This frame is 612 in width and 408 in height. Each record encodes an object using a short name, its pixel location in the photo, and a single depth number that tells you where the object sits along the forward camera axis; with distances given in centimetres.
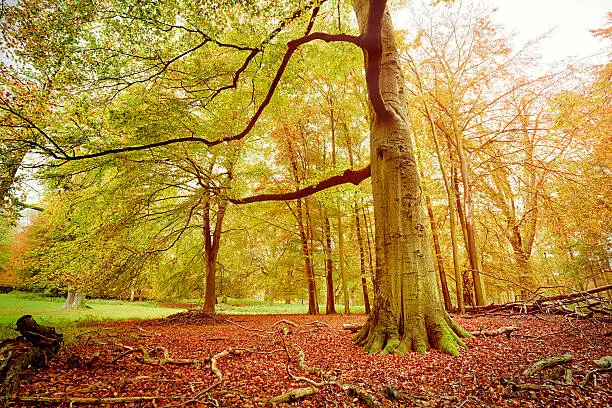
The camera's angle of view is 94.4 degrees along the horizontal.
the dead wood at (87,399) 230
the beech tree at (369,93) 436
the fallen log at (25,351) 253
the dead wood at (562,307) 593
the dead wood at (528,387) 255
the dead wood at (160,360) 351
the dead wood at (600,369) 259
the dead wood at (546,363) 287
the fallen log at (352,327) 600
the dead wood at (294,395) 245
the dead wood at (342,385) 246
